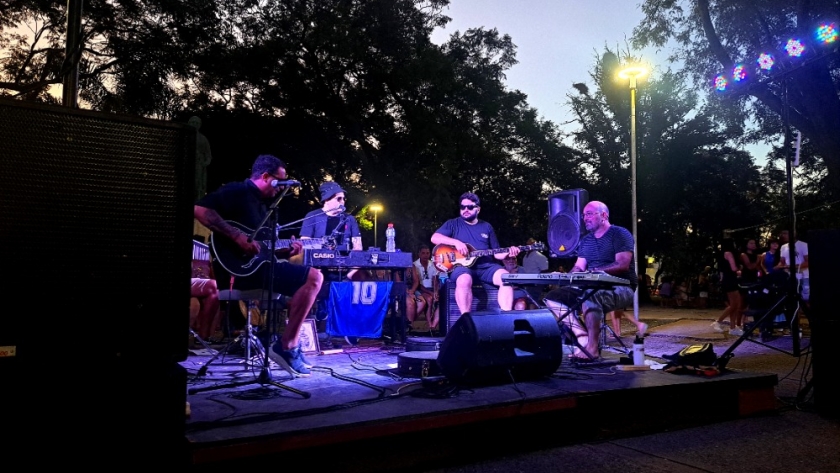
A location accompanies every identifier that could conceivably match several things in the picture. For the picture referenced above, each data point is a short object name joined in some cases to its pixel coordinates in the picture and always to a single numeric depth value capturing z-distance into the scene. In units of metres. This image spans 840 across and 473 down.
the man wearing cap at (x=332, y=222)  5.98
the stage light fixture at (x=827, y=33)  6.68
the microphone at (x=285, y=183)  3.90
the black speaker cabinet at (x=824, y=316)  4.12
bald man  5.32
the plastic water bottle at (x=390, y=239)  6.98
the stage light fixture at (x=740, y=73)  6.14
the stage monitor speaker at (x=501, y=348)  3.62
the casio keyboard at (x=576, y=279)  4.61
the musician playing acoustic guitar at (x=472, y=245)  6.18
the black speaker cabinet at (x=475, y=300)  6.49
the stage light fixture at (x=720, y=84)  6.32
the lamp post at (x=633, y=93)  11.15
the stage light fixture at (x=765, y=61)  5.82
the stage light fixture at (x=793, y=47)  6.67
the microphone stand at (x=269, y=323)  3.51
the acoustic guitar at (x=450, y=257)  6.37
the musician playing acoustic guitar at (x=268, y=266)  4.27
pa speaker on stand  6.15
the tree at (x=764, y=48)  9.69
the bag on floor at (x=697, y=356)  4.39
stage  2.69
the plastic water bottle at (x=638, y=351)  4.60
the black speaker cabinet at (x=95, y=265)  2.20
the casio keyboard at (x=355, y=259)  6.09
